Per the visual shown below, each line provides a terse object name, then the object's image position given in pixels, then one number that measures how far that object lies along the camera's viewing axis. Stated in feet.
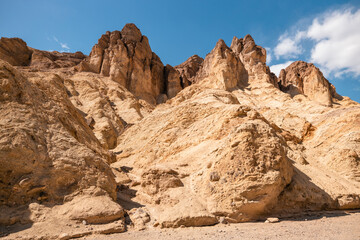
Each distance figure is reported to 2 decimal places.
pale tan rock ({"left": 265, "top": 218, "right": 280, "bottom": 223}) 19.98
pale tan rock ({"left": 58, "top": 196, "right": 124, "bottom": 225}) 17.92
